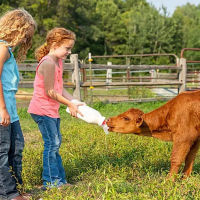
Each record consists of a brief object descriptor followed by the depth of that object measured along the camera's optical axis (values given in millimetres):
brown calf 3709
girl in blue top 2942
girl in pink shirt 3400
